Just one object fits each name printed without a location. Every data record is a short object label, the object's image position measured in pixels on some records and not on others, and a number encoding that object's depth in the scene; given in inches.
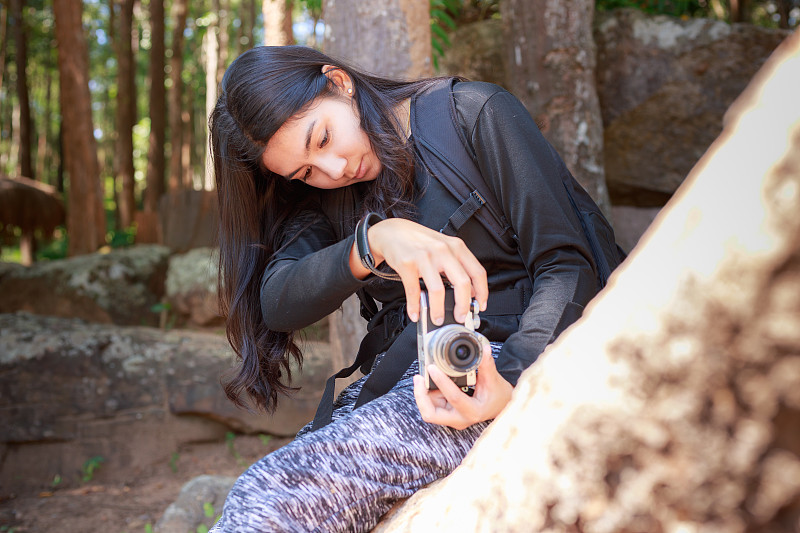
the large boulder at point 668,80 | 212.5
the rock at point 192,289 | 292.8
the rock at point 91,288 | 315.3
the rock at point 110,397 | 197.5
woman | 59.5
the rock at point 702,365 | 25.9
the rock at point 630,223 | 221.3
